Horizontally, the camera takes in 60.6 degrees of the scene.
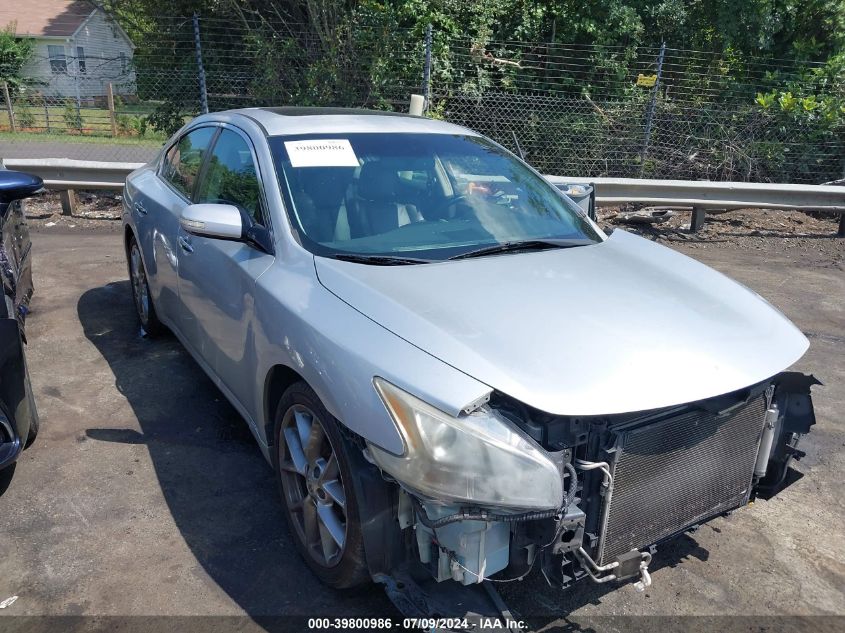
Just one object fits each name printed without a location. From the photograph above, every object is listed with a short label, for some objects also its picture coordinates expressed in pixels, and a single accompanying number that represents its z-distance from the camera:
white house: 29.67
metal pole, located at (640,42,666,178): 10.17
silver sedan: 2.17
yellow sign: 11.91
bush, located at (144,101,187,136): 11.47
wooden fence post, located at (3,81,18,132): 22.30
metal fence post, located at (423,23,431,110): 9.79
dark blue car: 3.07
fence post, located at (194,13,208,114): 9.94
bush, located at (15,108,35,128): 22.62
